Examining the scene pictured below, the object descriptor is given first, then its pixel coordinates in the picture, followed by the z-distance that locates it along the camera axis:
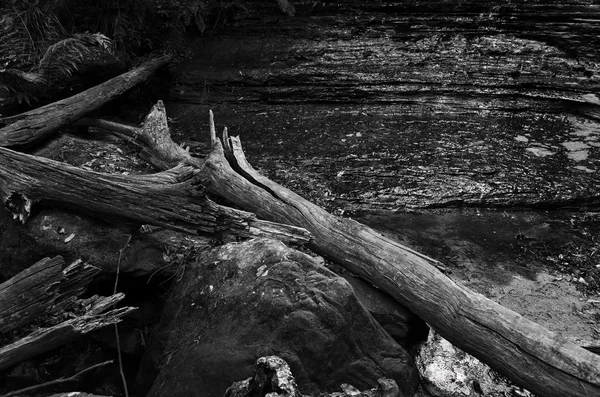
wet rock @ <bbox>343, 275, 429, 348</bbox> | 4.58
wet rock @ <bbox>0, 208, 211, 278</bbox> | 4.75
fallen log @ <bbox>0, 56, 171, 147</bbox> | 5.91
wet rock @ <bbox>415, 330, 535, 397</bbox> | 4.25
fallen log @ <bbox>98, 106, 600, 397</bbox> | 3.80
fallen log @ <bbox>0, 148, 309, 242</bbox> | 4.77
